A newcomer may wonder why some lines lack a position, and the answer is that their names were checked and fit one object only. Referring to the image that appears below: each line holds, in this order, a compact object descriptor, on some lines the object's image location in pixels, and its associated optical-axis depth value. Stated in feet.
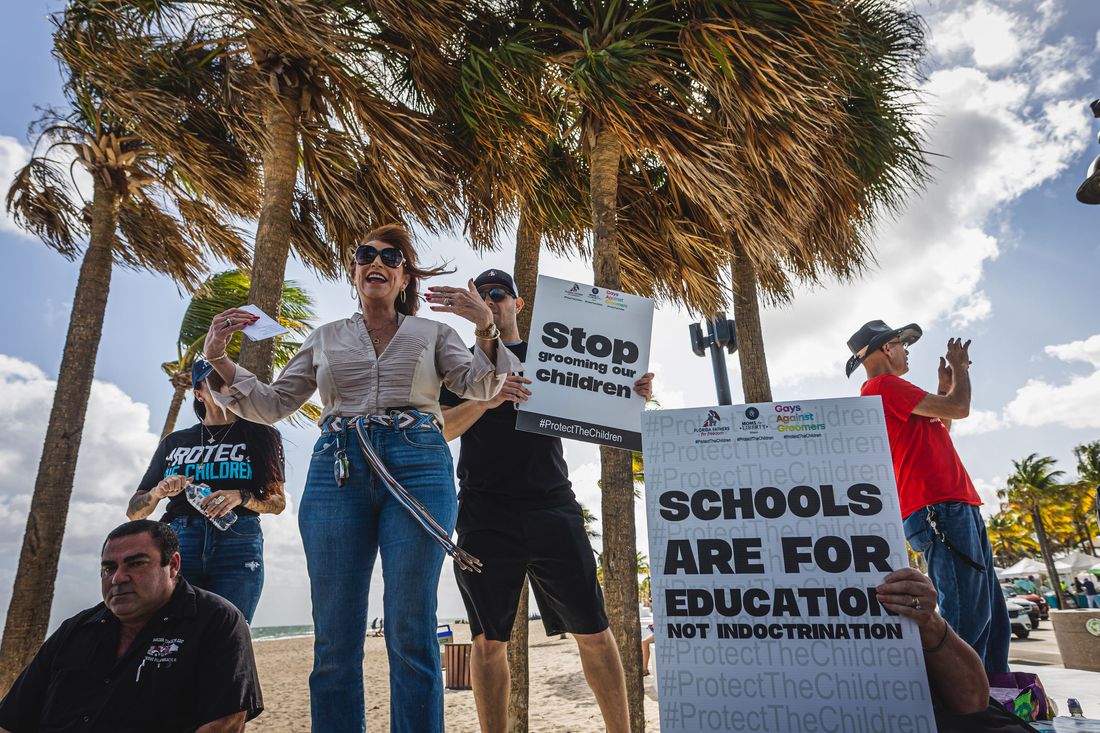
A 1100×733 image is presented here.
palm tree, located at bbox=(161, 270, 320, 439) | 31.60
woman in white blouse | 5.82
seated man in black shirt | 5.74
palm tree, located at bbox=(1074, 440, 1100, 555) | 131.44
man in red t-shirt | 8.59
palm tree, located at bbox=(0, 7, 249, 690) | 17.88
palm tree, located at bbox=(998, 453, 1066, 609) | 136.26
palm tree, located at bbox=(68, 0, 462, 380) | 14.84
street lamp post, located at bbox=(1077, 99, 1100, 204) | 14.05
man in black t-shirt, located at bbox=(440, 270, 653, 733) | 7.91
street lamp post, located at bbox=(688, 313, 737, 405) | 11.44
